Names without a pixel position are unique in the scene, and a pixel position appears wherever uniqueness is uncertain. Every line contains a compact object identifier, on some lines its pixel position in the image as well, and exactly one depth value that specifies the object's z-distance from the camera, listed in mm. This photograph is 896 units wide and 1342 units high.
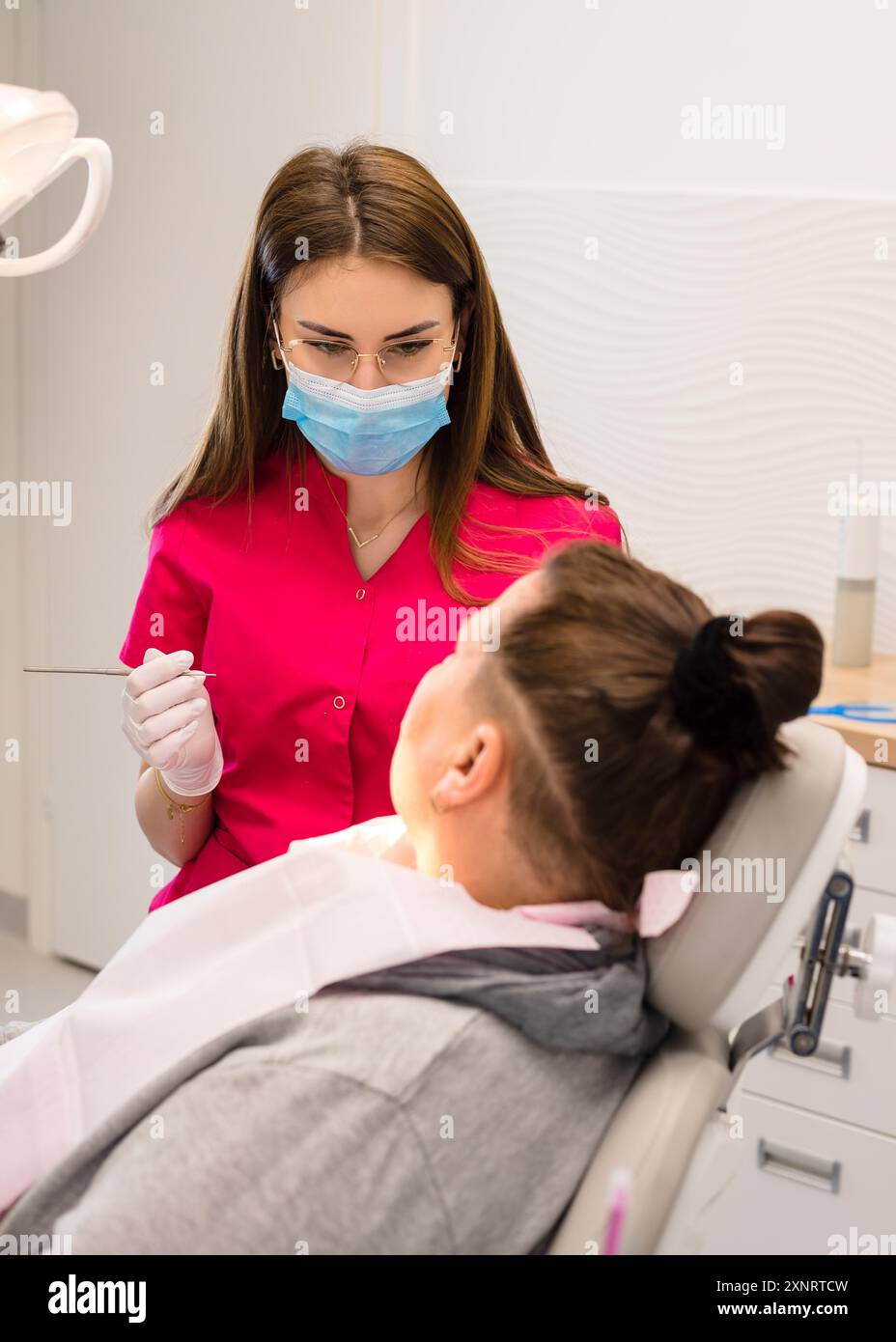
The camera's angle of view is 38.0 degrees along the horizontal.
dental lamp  993
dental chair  899
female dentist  1441
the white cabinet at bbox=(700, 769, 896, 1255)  1979
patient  829
